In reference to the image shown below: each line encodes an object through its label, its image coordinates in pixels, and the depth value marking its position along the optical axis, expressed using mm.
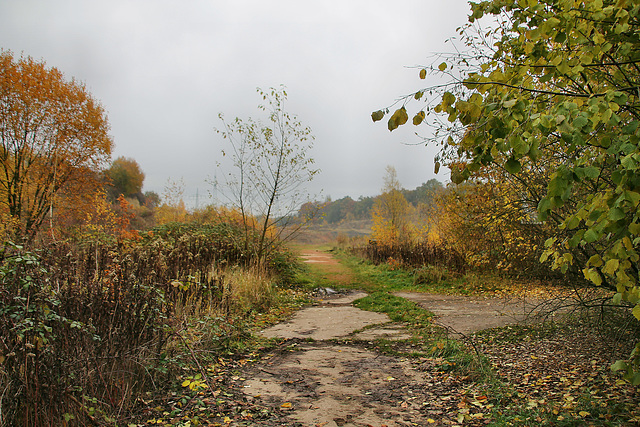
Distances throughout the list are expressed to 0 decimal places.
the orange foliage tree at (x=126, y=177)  40156
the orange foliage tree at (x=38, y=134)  12820
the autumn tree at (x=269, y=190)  9852
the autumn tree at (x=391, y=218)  21641
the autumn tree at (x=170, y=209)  23422
